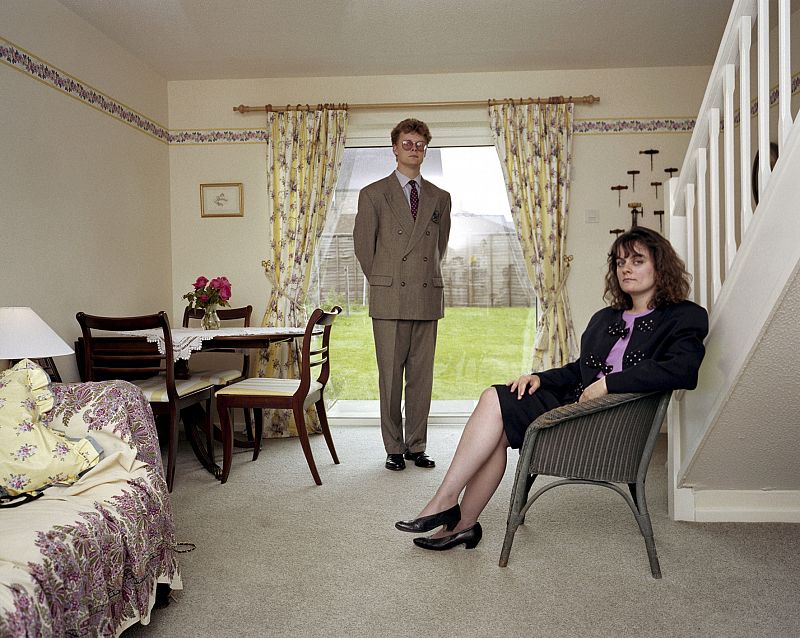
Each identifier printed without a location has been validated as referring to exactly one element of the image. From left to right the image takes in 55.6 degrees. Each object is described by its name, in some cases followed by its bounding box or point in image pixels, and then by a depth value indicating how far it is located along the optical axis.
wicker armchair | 2.35
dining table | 3.77
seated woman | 2.51
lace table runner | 3.74
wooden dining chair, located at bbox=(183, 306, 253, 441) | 4.33
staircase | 2.17
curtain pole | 5.23
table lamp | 2.68
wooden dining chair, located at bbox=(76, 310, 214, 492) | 3.47
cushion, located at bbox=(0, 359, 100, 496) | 2.05
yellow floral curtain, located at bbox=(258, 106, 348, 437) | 5.30
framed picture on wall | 5.43
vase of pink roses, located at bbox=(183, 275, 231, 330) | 4.23
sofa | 1.58
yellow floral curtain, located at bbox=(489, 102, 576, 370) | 5.24
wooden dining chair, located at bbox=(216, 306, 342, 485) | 3.71
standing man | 4.07
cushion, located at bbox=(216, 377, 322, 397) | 3.74
